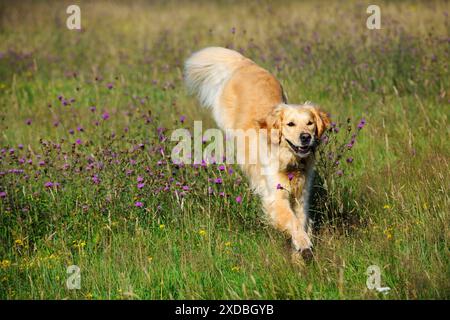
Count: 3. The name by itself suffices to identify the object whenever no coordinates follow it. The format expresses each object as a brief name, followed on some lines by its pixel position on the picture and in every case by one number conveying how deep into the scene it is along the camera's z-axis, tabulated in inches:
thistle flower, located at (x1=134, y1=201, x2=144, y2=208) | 298.7
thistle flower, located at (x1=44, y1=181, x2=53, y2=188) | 305.8
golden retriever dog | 312.8
